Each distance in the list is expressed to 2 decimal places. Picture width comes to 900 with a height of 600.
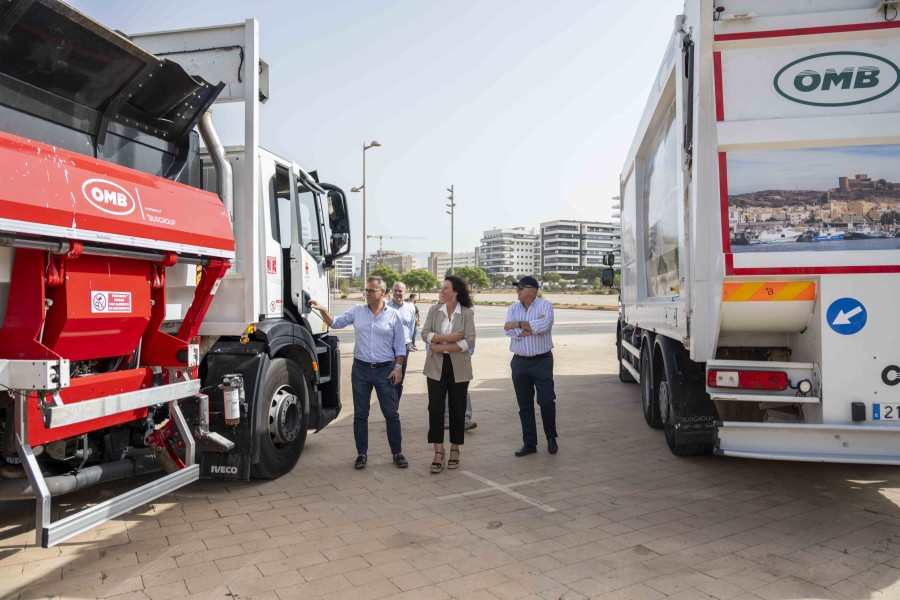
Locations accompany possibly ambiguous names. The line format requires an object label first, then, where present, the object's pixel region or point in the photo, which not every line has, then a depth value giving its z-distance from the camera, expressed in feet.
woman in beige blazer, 19.25
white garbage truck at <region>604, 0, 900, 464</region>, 13.92
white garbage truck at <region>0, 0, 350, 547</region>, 10.61
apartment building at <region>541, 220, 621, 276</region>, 570.87
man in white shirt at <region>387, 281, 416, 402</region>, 26.21
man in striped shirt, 21.04
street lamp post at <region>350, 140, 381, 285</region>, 87.81
